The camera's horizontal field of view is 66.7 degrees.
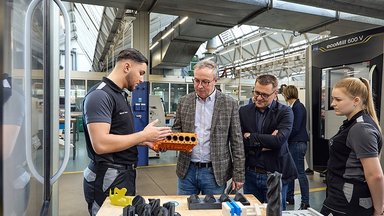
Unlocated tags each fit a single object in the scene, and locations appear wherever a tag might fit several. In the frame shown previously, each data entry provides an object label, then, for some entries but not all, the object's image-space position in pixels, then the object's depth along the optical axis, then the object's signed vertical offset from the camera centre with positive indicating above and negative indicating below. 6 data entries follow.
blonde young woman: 1.50 -0.28
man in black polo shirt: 1.51 -0.16
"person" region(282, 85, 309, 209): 3.46 -0.40
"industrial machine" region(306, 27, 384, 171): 3.12 +0.39
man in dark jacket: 1.98 -0.23
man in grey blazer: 1.87 -0.24
